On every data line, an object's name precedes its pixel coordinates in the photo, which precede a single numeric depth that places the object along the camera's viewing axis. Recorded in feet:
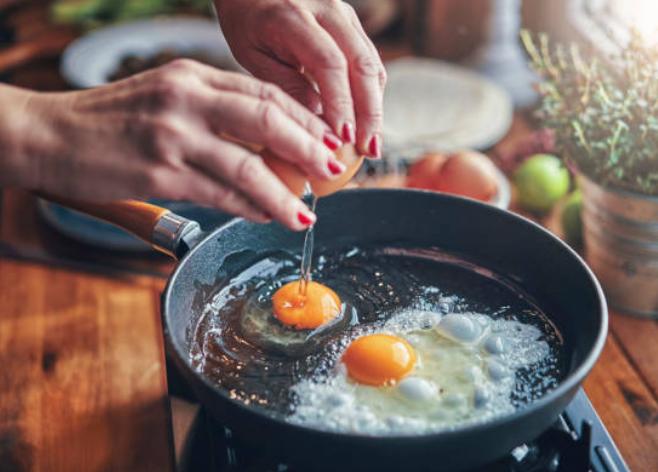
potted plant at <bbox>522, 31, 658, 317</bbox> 4.21
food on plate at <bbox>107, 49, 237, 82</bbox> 6.73
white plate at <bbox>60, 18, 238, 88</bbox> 6.64
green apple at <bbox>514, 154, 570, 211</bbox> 5.42
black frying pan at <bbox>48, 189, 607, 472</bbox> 2.51
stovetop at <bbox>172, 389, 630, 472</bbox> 2.99
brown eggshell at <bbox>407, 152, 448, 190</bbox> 5.52
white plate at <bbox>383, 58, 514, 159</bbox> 6.30
